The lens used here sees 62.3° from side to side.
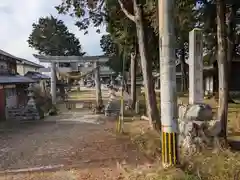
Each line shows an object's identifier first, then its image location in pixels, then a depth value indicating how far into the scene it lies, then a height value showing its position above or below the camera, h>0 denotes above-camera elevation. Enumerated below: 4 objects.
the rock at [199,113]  5.74 -0.89
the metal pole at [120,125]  9.02 -1.90
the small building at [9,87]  12.73 +0.02
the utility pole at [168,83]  4.26 +0.00
